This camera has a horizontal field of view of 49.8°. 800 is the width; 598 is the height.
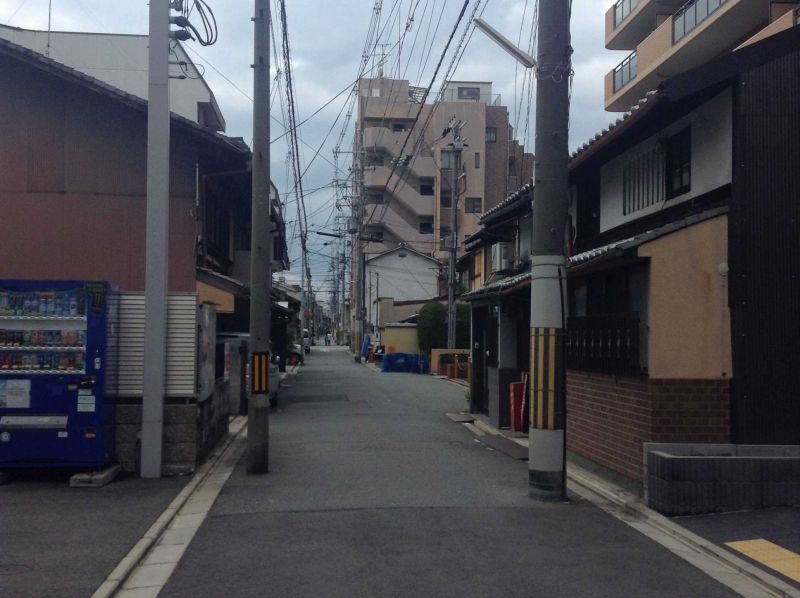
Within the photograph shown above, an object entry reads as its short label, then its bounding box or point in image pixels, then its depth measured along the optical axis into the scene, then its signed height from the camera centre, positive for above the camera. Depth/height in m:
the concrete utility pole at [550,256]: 10.17 +0.96
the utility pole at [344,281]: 71.19 +5.43
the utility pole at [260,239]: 12.30 +1.37
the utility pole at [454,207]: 34.28 +5.12
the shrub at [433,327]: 46.75 +0.40
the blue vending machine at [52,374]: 10.77 -0.55
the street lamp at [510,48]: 10.41 +3.49
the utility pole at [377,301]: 62.78 +2.41
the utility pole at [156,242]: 11.54 +1.21
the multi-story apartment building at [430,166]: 62.66 +12.52
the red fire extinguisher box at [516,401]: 16.84 -1.30
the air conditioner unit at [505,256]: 19.62 +1.81
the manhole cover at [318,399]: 25.53 -1.98
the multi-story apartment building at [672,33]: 23.67 +9.13
